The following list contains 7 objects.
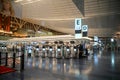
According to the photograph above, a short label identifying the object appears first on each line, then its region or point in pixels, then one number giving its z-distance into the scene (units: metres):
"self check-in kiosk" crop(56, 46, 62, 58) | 9.36
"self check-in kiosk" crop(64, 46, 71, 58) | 9.41
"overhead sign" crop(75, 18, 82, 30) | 7.27
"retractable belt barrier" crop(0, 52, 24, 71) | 4.69
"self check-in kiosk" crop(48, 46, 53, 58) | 9.99
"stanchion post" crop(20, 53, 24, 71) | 4.69
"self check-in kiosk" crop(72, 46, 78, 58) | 9.62
